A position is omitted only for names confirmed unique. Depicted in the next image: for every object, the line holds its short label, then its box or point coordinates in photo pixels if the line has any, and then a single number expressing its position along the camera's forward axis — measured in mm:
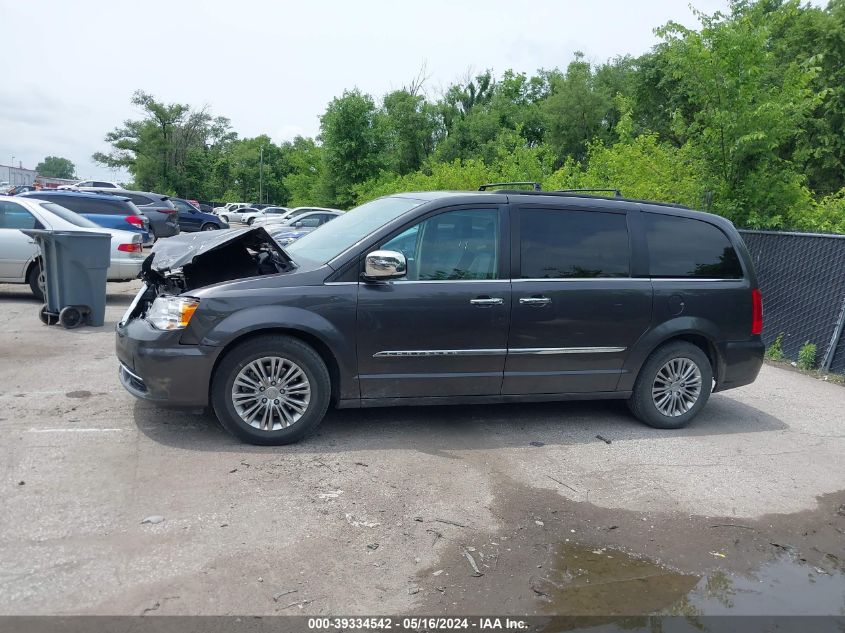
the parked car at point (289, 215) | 27823
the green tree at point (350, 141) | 33625
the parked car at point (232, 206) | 50750
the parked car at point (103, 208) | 14367
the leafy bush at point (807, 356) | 9273
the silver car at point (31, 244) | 10727
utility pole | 66694
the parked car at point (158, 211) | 23812
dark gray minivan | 5094
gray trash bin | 8844
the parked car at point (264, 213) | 40909
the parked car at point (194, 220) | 34188
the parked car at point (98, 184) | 39181
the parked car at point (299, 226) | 17975
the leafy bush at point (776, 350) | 9836
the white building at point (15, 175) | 112250
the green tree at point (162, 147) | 54094
